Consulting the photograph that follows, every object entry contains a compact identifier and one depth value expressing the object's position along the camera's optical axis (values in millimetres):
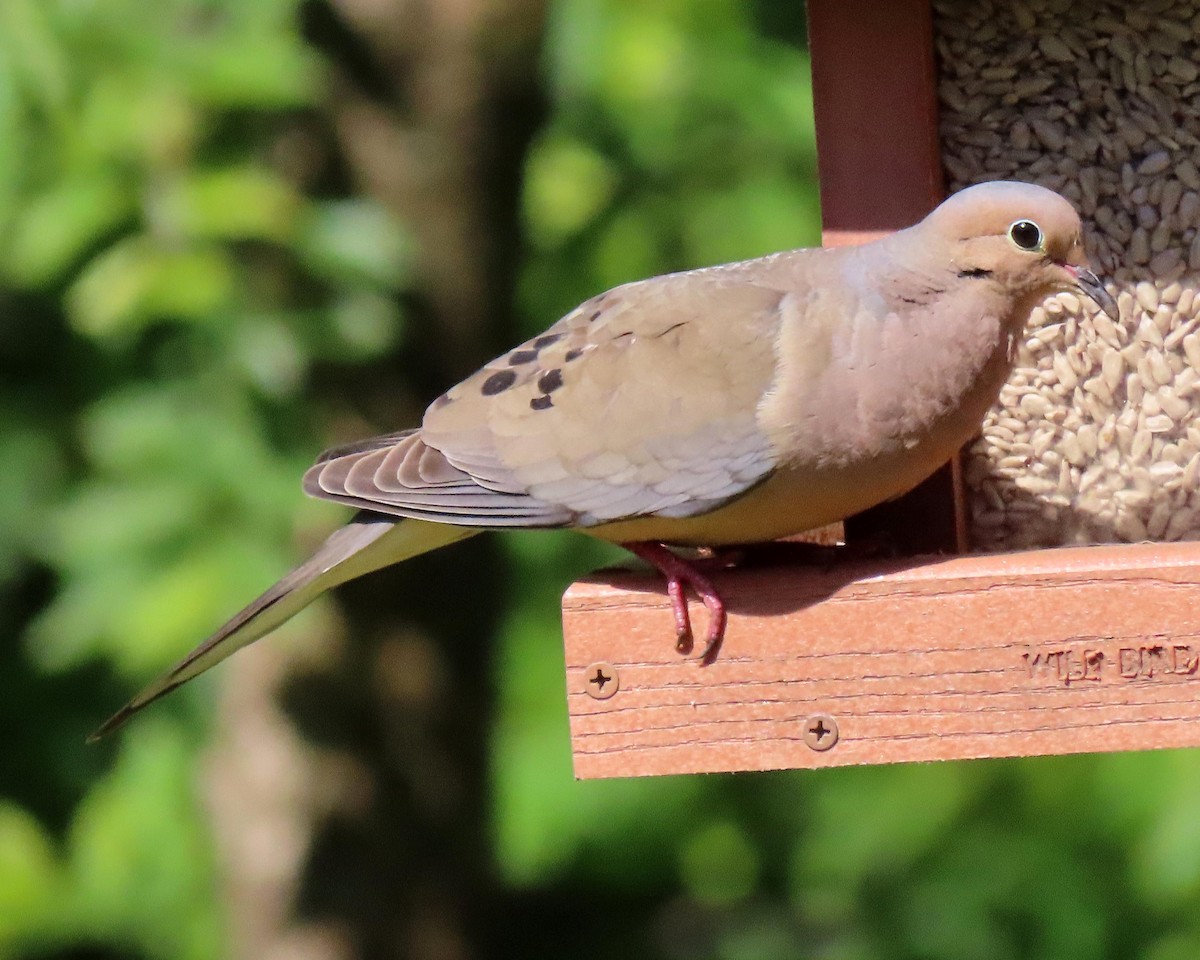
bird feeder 3852
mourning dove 4125
